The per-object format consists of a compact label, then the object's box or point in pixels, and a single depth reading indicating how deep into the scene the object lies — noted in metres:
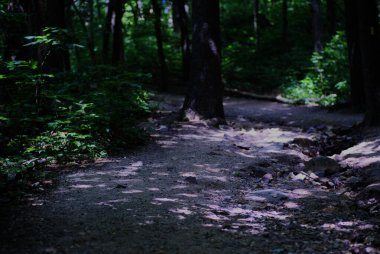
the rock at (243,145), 9.37
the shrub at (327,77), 18.41
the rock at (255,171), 7.62
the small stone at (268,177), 7.35
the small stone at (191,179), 6.84
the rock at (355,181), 6.97
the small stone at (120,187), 6.29
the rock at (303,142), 10.02
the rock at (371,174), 6.94
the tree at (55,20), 9.87
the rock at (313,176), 7.56
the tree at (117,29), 17.69
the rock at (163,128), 10.82
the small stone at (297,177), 7.48
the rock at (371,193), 6.13
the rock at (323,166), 7.90
